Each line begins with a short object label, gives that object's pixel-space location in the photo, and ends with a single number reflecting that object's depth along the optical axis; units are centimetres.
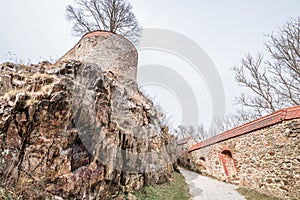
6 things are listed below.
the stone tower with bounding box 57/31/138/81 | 906
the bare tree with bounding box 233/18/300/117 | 1014
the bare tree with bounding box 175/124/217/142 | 3447
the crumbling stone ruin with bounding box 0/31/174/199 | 333
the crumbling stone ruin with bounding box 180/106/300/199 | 479
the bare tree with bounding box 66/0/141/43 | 1341
